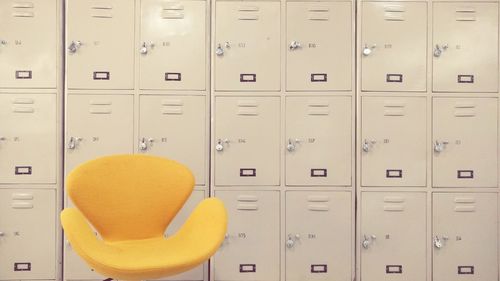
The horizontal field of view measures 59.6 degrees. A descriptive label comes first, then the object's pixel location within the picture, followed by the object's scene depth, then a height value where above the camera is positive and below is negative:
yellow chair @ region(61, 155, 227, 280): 2.05 -0.41
